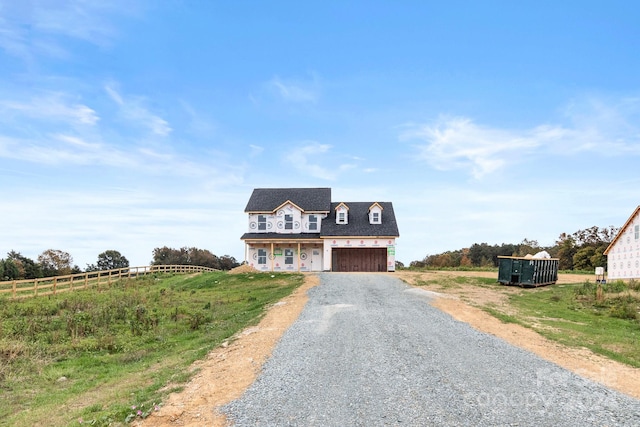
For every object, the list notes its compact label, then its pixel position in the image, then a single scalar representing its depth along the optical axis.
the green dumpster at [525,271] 27.75
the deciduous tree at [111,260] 80.19
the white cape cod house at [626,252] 31.09
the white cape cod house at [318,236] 38.22
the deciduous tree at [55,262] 68.94
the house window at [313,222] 40.47
